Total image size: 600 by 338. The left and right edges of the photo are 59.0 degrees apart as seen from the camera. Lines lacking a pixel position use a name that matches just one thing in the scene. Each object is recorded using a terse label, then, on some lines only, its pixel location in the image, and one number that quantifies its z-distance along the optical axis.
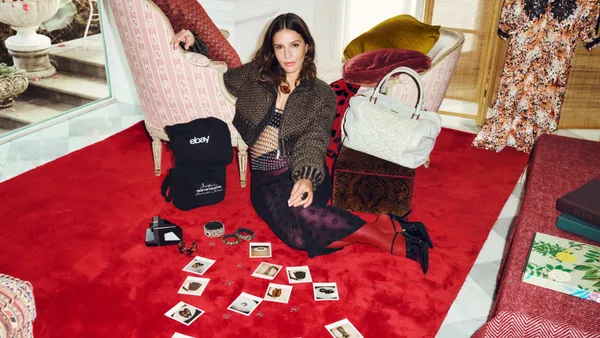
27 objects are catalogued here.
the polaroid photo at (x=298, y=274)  2.55
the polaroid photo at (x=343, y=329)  2.23
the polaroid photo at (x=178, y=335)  2.20
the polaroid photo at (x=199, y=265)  2.62
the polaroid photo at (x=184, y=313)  2.29
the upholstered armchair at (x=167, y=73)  2.97
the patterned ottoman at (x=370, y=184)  2.89
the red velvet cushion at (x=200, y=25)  3.12
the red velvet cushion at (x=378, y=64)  3.28
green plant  4.10
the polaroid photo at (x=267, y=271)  2.58
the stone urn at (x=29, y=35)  4.07
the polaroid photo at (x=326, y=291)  2.44
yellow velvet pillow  3.58
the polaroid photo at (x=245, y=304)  2.35
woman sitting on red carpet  2.54
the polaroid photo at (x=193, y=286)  2.46
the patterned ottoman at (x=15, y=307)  1.64
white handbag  2.80
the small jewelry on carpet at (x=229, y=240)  2.82
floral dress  3.68
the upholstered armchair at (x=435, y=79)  3.27
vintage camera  2.81
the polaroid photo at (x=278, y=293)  2.42
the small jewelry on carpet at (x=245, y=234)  2.87
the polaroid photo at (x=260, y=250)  2.74
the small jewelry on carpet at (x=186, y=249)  2.74
